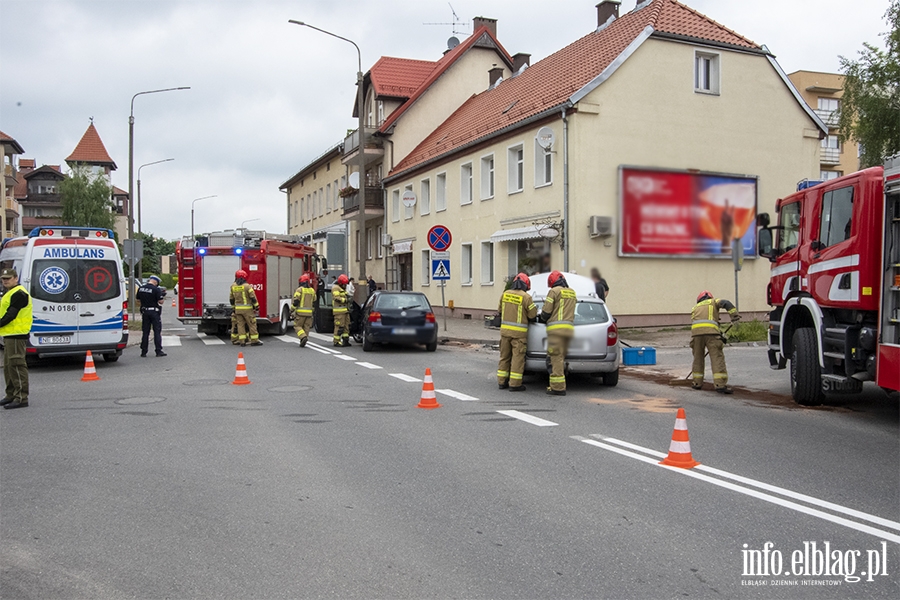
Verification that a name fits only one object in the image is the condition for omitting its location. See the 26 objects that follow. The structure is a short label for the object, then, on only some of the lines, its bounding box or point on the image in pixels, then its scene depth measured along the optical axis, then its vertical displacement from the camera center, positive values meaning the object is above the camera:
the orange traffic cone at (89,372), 13.40 -1.55
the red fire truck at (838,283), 8.52 -0.01
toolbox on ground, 15.02 -1.39
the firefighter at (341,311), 19.58 -0.76
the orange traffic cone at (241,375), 12.63 -1.50
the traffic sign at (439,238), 21.09 +1.12
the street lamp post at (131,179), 29.18 +3.66
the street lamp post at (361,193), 24.96 +2.79
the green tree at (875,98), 28.01 +6.53
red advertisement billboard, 16.56 +1.47
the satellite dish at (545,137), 23.14 +4.14
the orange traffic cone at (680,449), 6.86 -1.44
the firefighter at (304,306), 20.03 -0.65
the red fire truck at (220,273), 22.22 +0.18
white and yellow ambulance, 14.80 -0.19
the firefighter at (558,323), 11.39 -0.60
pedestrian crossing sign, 21.62 +0.28
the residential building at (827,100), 57.63 +13.54
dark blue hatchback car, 18.17 -0.90
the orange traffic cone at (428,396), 10.12 -1.45
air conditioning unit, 20.06 +1.41
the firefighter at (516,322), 11.46 -0.59
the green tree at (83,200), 75.50 +7.42
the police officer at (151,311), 17.41 -0.69
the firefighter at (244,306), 19.64 -0.64
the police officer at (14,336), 10.49 -0.75
